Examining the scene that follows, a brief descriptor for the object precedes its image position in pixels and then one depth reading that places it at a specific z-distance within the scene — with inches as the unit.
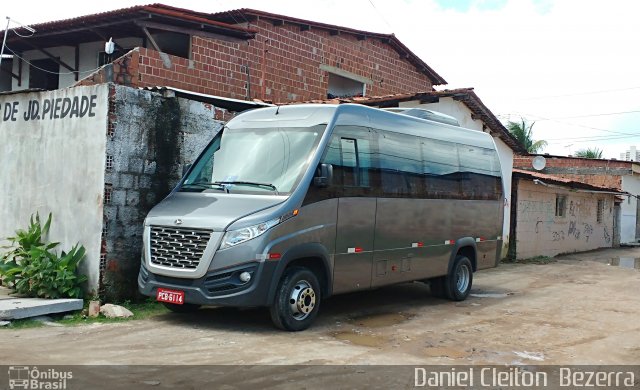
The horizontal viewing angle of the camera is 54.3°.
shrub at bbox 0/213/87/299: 328.2
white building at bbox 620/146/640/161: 1692.9
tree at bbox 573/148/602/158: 1644.9
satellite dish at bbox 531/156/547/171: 991.0
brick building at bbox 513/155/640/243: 1136.2
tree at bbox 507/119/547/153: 1444.4
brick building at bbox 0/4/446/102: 502.3
